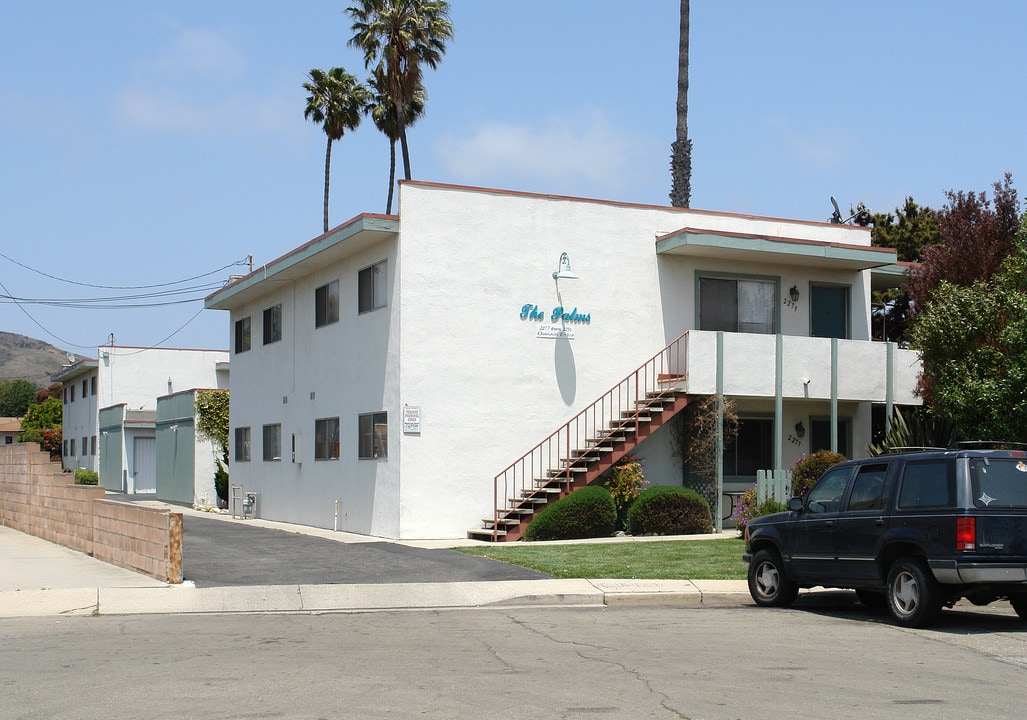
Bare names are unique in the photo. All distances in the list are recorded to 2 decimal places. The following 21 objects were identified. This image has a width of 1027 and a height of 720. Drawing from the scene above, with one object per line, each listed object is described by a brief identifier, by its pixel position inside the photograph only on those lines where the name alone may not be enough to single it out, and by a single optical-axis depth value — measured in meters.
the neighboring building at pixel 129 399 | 47.66
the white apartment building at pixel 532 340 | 22.23
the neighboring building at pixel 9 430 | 84.00
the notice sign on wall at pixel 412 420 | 21.89
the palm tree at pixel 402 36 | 39.44
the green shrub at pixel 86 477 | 48.00
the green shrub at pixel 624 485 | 22.72
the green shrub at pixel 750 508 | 20.38
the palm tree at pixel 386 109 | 41.84
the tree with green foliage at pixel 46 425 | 67.00
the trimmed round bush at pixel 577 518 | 21.23
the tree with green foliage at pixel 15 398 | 131.88
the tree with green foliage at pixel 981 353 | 18.92
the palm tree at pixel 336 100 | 47.03
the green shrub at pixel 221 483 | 35.19
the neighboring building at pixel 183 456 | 37.12
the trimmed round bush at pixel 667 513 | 22.12
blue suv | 11.19
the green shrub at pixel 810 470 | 21.17
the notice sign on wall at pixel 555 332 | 23.20
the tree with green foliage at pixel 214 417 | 36.88
